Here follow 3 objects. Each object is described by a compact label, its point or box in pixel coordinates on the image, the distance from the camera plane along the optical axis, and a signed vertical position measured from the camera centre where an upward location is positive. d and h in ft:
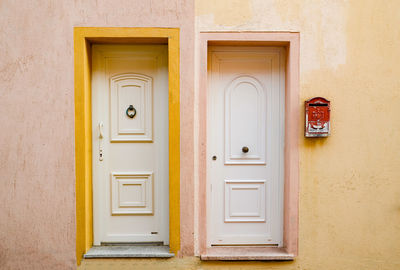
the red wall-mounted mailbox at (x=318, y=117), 9.81 +0.36
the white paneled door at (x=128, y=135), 10.64 -0.29
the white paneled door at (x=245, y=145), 10.71 -0.67
